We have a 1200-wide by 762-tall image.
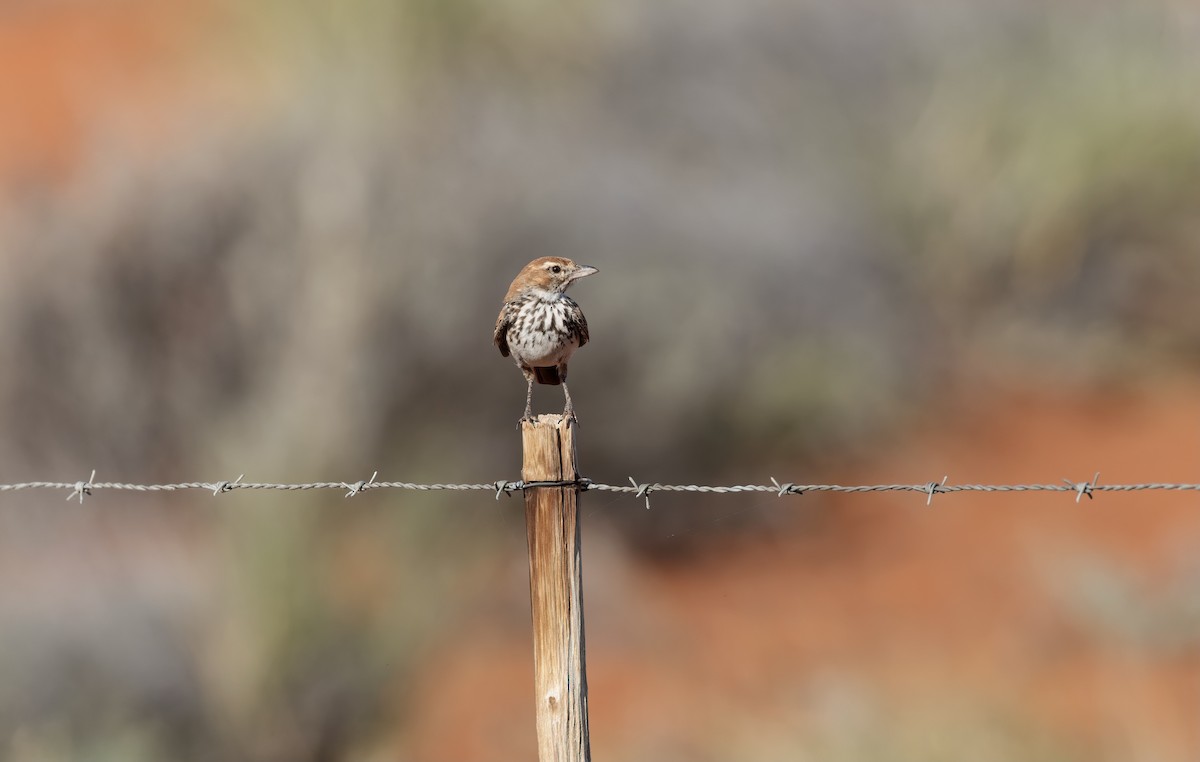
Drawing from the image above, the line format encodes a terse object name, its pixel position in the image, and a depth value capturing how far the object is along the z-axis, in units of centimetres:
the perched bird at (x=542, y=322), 1091
